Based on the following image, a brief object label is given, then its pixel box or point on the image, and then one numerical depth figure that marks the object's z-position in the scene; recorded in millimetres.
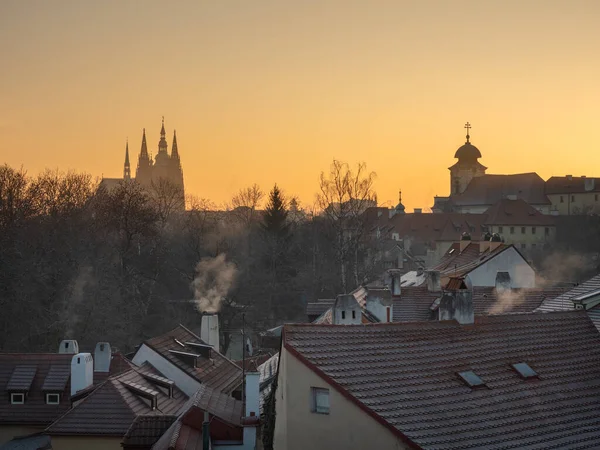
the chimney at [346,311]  22438
